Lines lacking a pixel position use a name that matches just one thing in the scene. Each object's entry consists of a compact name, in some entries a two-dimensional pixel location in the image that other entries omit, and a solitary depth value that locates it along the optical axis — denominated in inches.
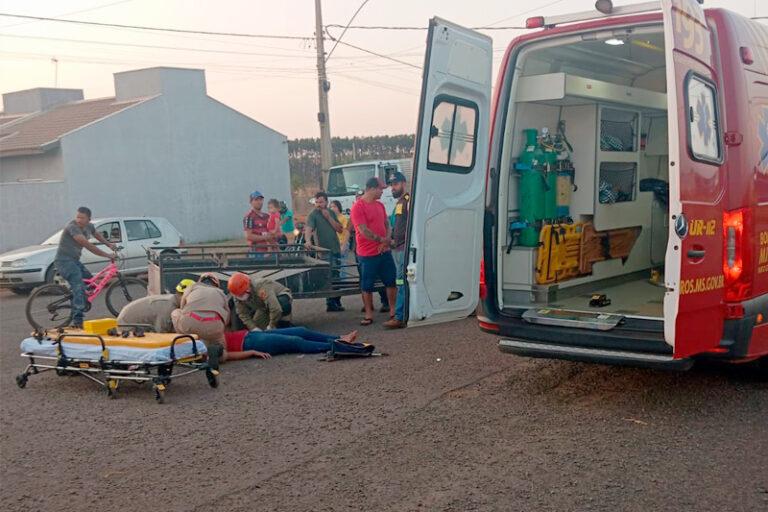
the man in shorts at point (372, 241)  398.3
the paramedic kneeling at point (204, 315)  309.1
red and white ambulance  217.6
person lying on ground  337.7
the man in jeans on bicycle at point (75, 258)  444.8
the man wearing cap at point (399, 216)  406.6
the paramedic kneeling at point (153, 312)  330.3
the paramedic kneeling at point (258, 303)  352.5
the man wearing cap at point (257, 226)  500.4
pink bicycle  451.5
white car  610.2
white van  831.7
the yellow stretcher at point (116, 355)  279.0
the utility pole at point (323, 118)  936.3
